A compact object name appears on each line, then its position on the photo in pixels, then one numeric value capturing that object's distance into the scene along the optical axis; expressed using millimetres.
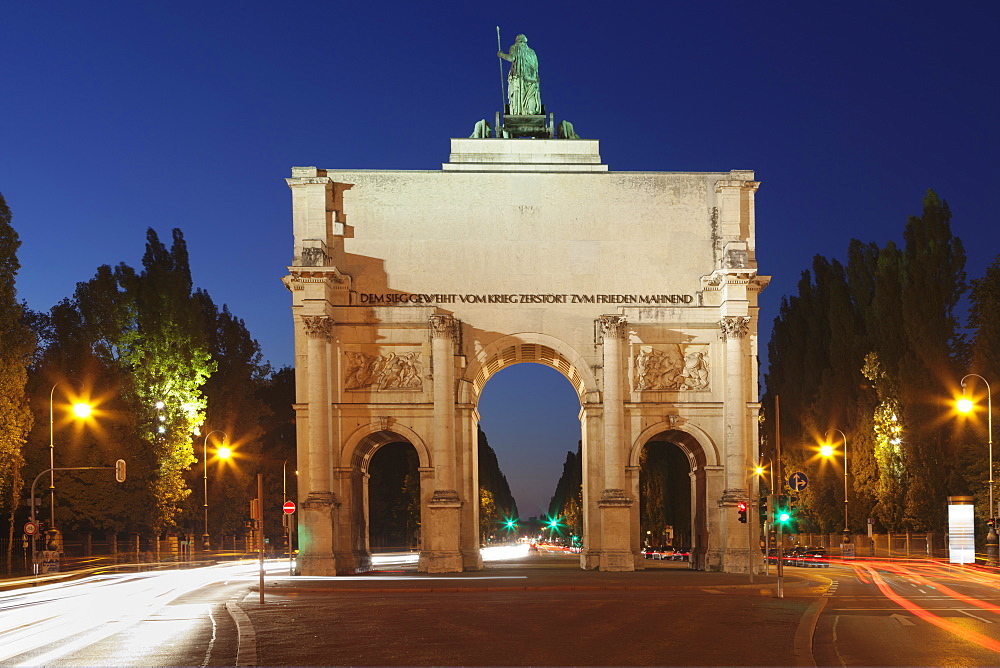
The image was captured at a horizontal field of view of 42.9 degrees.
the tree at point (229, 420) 72438
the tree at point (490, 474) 142625
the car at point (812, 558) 56219
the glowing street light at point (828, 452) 73200
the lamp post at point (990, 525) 45969
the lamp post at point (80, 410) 46969
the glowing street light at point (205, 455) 65500
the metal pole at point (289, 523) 32738
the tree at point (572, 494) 145375
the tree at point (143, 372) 61000
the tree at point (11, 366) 50156
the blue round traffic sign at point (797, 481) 31686
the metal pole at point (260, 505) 27641
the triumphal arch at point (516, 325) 44656
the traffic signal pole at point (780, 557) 30653
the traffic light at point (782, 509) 33969
